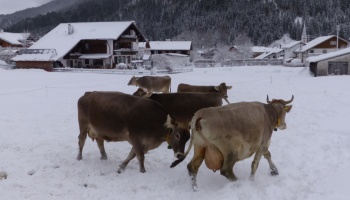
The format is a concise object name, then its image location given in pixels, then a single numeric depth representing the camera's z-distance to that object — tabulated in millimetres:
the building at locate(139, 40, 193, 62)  92812
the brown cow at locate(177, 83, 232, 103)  14141
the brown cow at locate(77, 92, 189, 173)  7582
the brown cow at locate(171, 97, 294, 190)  6191
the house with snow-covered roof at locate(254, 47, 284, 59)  101238
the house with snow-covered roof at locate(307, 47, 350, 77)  36000
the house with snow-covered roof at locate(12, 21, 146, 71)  52688
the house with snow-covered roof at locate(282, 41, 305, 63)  99650
